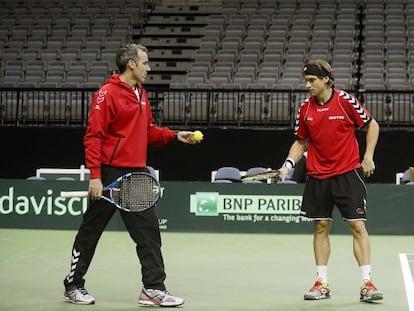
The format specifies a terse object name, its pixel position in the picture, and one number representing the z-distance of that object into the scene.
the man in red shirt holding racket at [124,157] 12.86
